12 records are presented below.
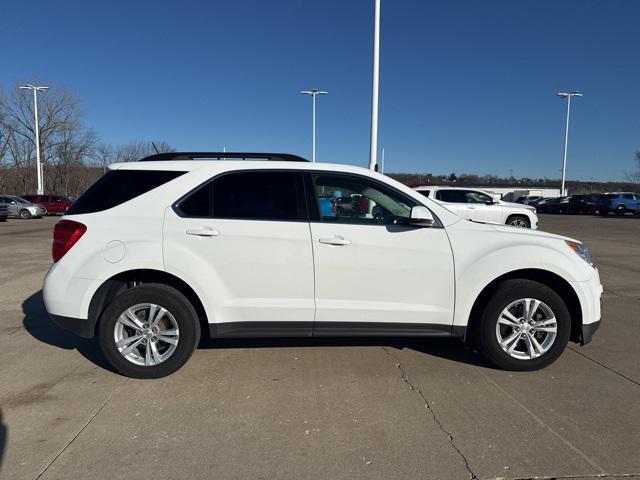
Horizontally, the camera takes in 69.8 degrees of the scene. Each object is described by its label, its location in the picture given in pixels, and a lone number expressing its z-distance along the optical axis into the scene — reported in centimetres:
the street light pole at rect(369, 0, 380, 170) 1324
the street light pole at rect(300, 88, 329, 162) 3428
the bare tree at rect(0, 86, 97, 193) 5172
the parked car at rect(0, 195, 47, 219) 2894
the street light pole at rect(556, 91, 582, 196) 4325
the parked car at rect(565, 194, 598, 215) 4075
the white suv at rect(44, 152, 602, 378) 381
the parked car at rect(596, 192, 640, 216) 3638
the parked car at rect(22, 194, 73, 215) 3309
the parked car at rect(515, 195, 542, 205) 4928
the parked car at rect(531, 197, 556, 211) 4575
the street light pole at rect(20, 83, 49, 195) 3992
